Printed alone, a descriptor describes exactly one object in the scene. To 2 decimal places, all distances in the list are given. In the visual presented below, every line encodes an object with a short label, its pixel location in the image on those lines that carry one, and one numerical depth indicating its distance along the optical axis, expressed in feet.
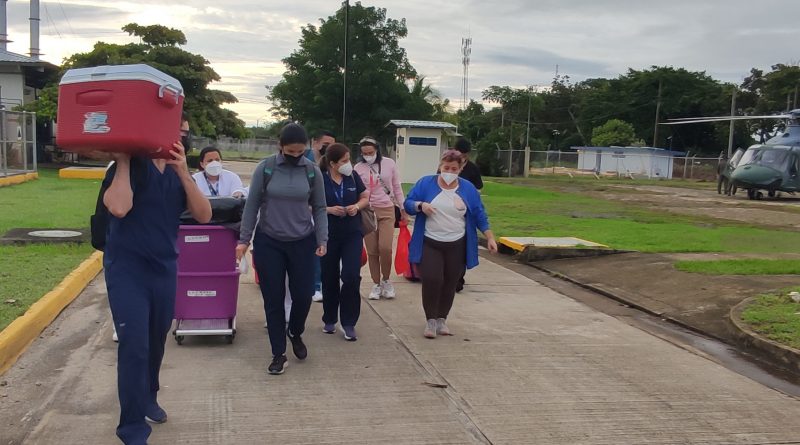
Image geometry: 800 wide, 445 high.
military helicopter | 99.66
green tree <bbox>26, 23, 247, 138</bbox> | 116.37
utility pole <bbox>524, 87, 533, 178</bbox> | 163.00
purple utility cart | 19.53
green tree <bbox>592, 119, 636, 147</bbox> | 229.86
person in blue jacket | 21.76
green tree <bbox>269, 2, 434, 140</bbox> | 136.26
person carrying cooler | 12.50
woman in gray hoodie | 17.75
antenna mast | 254.68
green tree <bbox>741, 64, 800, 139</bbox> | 215.92
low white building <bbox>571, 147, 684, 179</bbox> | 180.55
